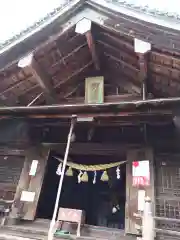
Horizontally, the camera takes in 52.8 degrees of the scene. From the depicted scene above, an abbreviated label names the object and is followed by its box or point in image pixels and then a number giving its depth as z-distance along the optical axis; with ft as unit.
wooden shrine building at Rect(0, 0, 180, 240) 14.52
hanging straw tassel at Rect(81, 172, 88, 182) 17.84
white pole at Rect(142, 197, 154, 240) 11.21
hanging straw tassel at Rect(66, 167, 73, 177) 18.31
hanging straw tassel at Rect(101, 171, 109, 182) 17.39
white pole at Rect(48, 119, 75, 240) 11.51
